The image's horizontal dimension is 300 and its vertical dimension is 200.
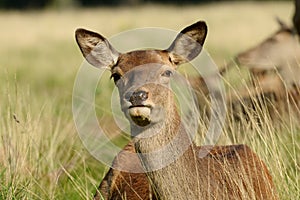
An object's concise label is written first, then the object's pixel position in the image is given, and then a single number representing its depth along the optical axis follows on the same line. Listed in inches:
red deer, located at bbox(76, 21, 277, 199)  375.6
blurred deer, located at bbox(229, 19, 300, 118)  684.1
